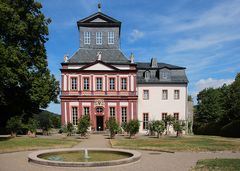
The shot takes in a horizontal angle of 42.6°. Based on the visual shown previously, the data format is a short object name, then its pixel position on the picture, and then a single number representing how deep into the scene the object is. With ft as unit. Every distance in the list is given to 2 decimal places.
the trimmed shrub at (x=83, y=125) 103.40
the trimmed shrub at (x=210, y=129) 150.32
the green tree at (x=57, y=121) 159.10
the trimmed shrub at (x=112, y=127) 99.30
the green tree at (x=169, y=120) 123.64
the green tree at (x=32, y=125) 107.24
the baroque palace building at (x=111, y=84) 135.54
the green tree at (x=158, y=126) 110.11
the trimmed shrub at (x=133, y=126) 102.49
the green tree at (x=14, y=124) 96.58
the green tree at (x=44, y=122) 117.60
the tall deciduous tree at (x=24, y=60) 94.58
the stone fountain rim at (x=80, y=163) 38.04
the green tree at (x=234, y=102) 139.33
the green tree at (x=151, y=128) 113.39
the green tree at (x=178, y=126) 113.09
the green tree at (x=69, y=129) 109.41
